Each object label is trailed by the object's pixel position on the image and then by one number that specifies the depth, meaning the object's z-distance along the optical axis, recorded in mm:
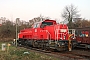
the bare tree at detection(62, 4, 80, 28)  37720
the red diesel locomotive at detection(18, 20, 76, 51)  10144
